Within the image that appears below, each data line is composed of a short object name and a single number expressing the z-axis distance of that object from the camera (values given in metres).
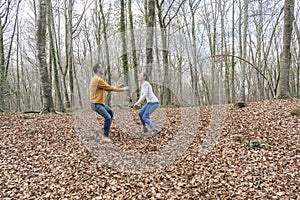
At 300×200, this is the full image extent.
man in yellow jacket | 5.47
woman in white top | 6.13
